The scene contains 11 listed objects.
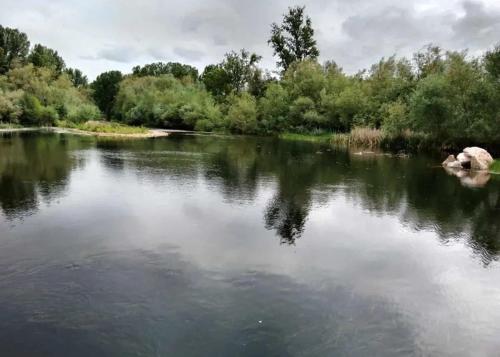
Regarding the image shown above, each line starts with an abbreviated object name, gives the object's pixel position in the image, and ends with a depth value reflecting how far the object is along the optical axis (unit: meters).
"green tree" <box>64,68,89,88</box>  150.12
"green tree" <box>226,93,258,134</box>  72.94
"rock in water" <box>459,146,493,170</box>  30.75
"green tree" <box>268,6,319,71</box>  84.38
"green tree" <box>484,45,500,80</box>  33.03
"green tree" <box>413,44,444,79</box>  53.06
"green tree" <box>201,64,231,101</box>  95.00
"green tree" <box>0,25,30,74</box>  106.12
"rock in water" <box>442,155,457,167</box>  32.81
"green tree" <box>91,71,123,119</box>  123.00
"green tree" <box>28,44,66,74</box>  109.62
